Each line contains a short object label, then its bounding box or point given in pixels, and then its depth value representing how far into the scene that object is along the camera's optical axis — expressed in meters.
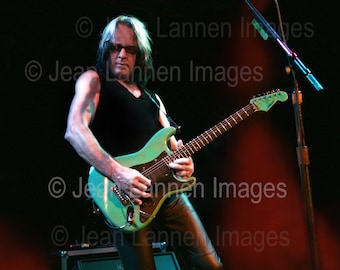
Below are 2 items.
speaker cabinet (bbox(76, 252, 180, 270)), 3.14
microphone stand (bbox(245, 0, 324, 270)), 2.31
